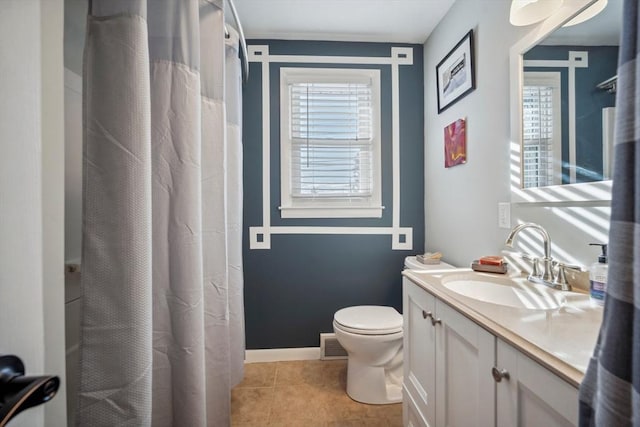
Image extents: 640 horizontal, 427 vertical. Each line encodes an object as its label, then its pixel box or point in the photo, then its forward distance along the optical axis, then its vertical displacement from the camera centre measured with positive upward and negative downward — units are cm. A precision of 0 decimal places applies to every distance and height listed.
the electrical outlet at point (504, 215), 129 -2
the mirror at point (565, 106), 86 +39
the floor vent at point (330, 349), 203 -104
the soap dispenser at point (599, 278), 81 -21
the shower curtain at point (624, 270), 40 -9
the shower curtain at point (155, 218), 57 -1
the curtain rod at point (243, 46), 120 +94
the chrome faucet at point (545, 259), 101 -19
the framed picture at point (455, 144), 162 +43
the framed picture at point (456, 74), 153 +86
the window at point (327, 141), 208 +56
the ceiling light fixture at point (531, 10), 101 +79
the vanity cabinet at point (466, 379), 56 -46
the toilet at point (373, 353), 152 -82
